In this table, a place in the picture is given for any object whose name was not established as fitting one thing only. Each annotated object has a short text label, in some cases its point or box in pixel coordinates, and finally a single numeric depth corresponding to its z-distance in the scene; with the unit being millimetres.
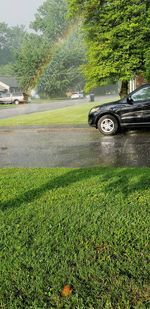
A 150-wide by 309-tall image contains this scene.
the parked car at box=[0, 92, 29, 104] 48781
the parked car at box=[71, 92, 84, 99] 63781
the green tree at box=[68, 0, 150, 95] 14070
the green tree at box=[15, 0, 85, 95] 61625
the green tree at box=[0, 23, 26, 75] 125125
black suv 10812
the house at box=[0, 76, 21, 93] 75312
